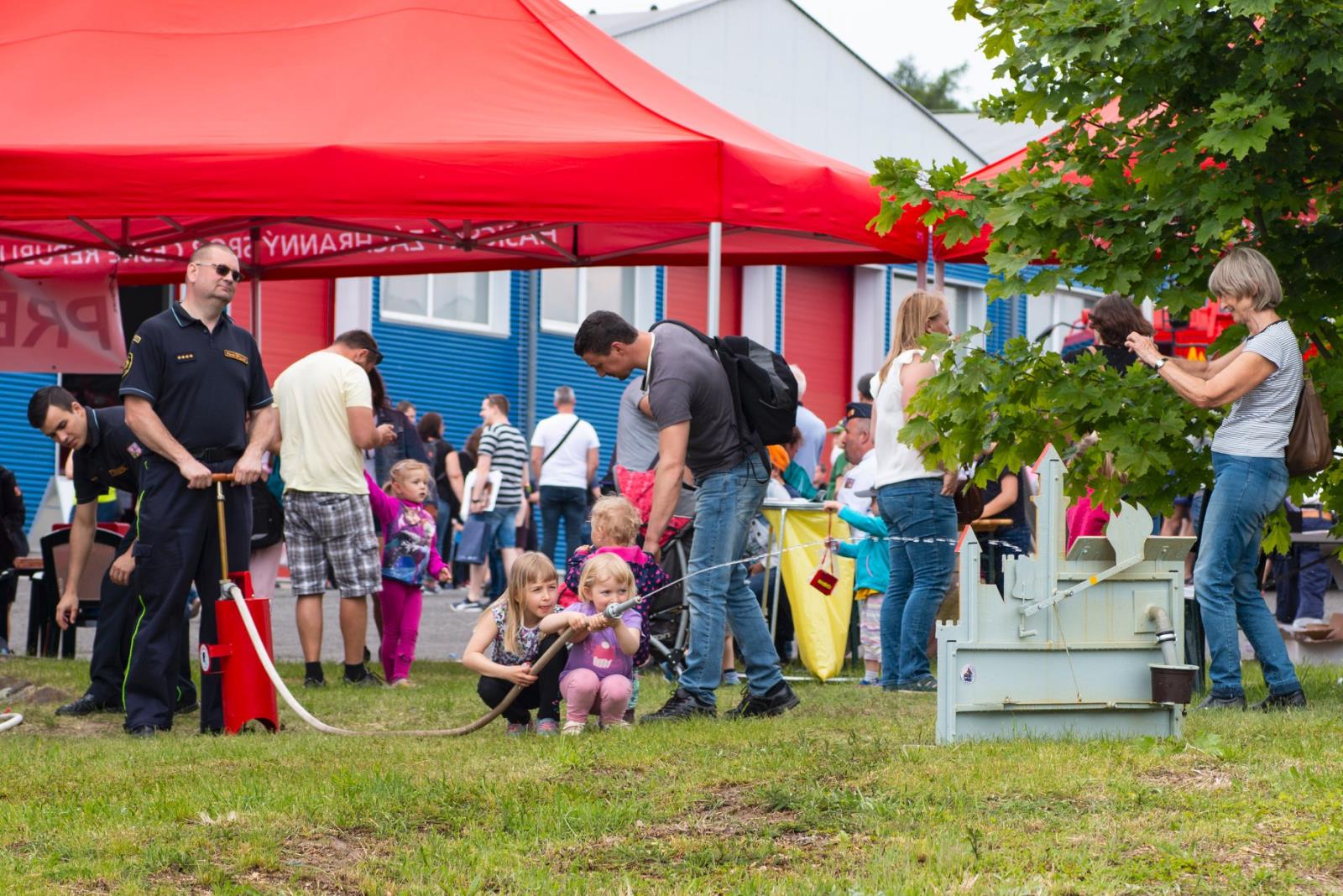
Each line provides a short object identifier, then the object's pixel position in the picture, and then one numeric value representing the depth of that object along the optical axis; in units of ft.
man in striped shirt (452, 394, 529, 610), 92.88
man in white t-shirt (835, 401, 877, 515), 59.96
